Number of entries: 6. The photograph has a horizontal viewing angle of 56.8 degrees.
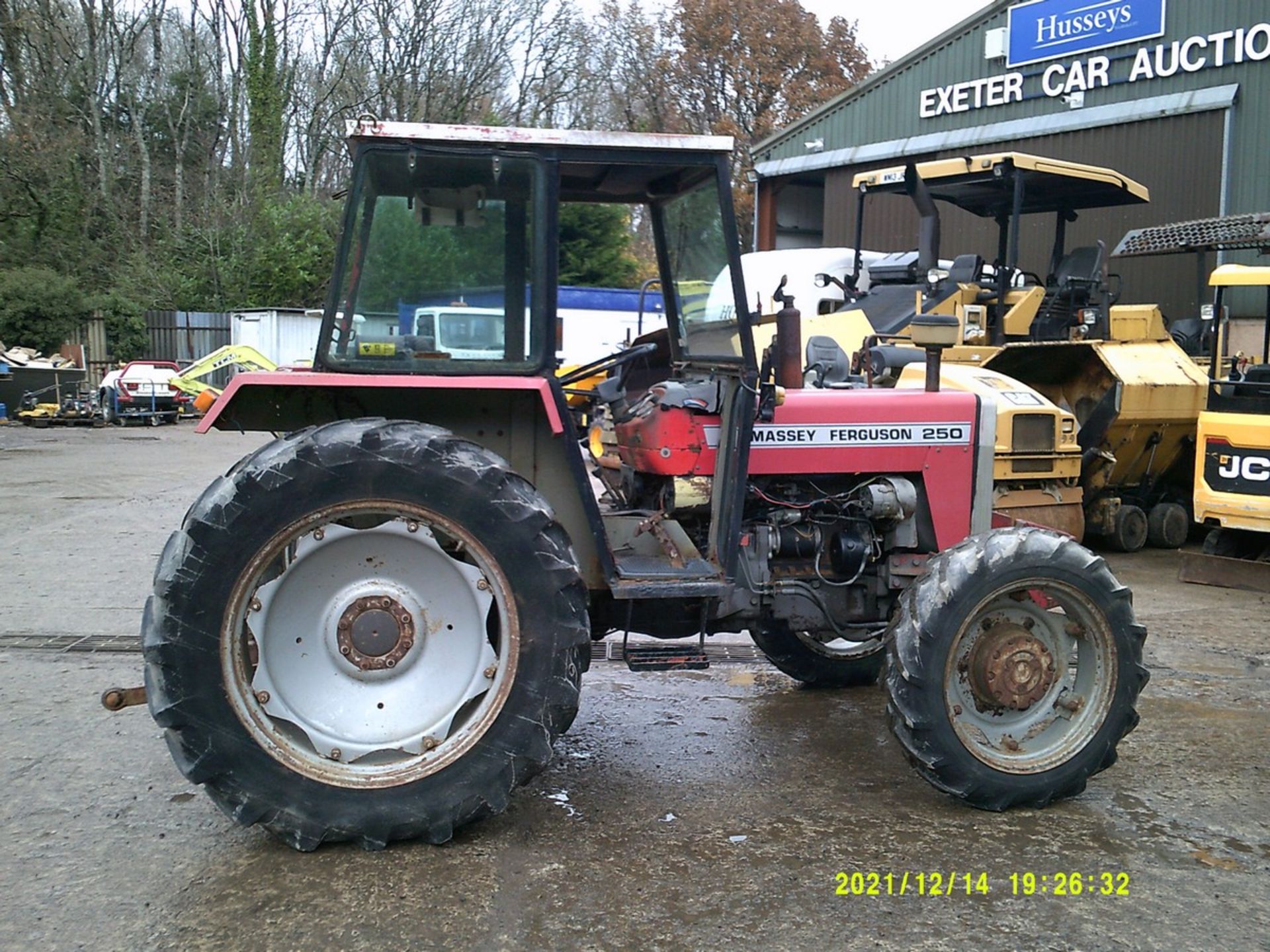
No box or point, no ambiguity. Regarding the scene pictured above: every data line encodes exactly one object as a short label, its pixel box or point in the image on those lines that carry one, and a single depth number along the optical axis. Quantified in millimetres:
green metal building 15992
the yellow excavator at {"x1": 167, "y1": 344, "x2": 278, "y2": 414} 21906
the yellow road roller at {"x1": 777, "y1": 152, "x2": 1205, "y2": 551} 10141
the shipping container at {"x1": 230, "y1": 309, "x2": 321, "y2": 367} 27625
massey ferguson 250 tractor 3773
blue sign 17000
